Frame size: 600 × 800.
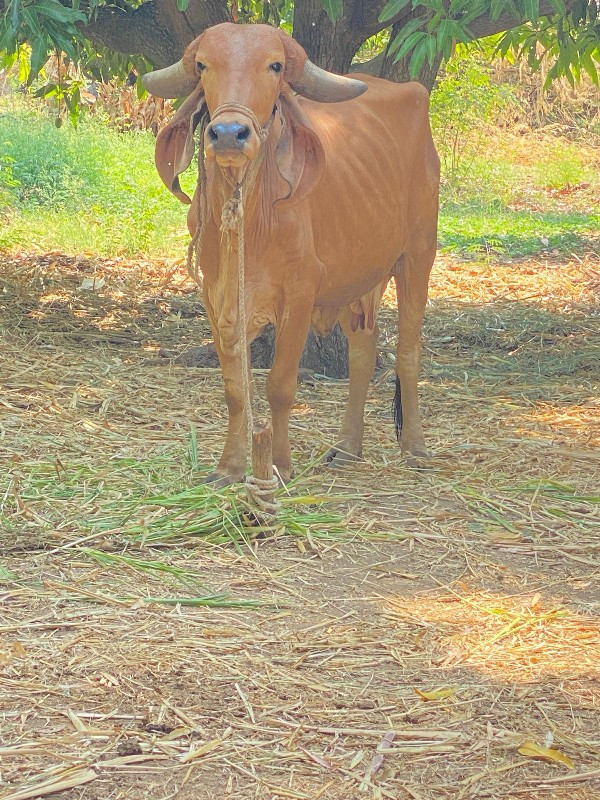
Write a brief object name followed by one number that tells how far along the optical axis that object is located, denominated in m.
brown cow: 4.51
